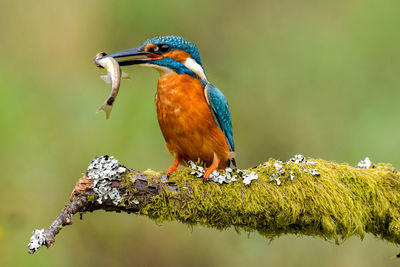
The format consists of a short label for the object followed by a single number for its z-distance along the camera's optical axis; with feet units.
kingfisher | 22.82
